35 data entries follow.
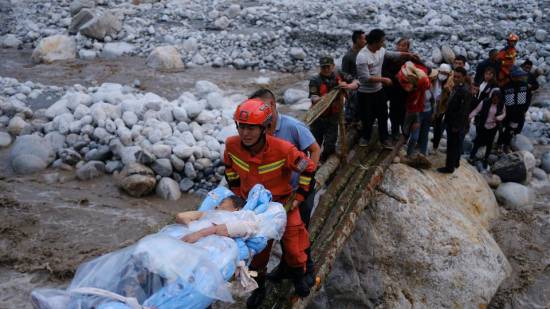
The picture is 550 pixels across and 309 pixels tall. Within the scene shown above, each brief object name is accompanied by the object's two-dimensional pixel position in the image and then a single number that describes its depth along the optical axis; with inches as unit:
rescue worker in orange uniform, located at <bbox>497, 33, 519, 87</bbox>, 269.9
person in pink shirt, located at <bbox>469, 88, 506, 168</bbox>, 261.1
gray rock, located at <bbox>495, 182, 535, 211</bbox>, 257.3
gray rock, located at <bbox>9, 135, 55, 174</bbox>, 277.9
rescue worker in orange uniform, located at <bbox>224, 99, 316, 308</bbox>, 112.7
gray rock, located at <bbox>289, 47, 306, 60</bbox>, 482.3
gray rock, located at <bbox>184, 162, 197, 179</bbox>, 274.7
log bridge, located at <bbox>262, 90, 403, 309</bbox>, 146.8
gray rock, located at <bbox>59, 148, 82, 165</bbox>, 286.4
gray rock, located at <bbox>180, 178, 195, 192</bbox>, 272.4
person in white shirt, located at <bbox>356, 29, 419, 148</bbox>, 197.9
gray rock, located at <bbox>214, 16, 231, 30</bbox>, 535.5
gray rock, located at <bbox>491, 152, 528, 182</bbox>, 268.5
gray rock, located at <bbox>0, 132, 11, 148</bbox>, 306.2
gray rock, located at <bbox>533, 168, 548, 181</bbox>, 282.8
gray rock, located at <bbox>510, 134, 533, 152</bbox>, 302.4
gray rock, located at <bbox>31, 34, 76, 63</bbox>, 471.2
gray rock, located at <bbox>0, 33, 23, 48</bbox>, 519.5
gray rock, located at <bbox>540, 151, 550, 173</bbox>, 290.7
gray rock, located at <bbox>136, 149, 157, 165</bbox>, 272.1
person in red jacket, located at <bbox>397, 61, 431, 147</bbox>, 202.7
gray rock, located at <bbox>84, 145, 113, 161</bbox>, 286.8
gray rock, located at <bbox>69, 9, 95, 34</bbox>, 515.8
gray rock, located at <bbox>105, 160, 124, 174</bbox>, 282.0
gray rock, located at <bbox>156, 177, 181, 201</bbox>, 264.8
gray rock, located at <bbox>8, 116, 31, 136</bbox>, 314.8
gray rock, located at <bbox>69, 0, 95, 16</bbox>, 560.4
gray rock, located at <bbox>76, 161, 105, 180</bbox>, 275.4
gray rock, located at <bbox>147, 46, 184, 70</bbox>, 461.4
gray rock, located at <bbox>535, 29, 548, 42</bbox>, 468.8
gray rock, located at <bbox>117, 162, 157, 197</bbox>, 261.1
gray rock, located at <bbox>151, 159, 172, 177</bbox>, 273.0
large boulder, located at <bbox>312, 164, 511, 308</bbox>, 186.2
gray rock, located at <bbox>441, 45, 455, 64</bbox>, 446.6
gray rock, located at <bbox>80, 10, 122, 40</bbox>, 503.8
